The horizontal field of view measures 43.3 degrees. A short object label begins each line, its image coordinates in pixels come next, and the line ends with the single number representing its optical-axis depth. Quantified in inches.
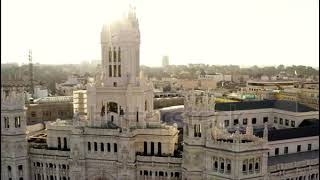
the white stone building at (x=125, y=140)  1772.9
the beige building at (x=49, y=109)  3853.3
